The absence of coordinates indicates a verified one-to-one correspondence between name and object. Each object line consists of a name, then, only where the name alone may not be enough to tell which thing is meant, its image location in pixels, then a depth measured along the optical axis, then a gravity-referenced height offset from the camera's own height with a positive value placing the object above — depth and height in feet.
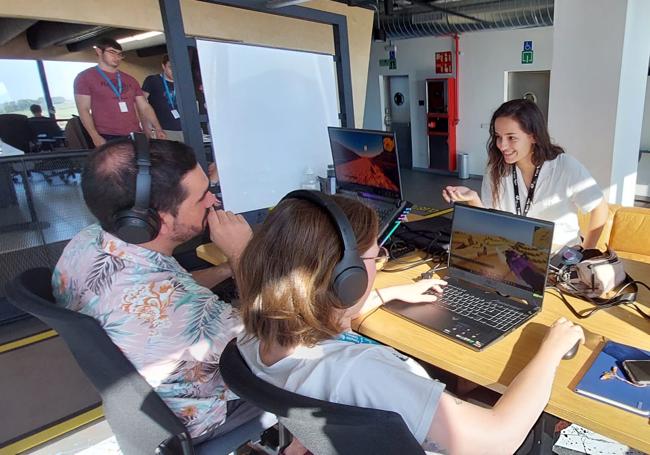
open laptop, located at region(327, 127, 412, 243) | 6.04 -0.95
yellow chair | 8.11 -2.67
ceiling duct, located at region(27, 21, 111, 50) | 21.12 +4.94
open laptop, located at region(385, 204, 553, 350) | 4.14 -1.88
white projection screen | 7.79 -0.05
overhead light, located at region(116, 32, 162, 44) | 24.44 +4.84
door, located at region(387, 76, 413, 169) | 28.84 -0.62
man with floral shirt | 3.46 -1.30
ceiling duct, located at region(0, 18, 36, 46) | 20.15 +4.87
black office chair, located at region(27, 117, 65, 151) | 24.93 -0.03
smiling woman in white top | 6.77 -1.34
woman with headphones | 2.46 -1.36
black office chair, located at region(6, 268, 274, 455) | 3.00 -1.79
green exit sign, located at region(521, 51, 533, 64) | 22.09 +1.69
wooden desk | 2.92 -2.11
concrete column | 9.98 +0.03
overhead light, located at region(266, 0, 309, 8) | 7.72 +1.89
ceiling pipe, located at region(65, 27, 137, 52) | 24.07 +5.07
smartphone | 3.17 -2.05
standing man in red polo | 12.87 +0.76
